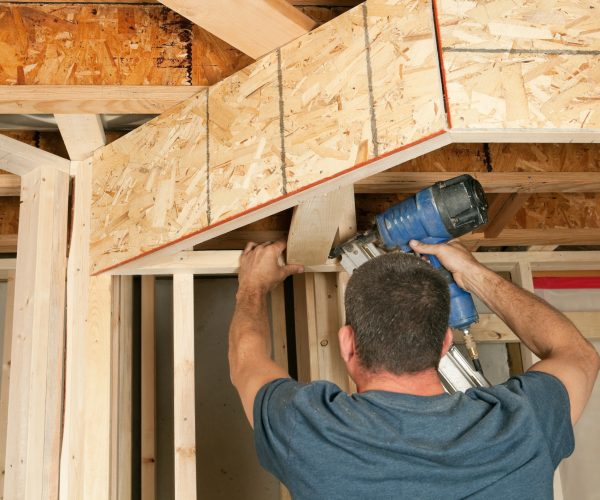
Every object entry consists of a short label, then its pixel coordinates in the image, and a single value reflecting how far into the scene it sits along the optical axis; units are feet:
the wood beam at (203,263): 5.84
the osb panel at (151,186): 4.99
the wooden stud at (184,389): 5.64
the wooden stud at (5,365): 9.84
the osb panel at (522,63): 3.67
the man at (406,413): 3.17
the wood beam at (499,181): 7.21
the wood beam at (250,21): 4.25
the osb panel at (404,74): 3.72
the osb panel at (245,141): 4.47
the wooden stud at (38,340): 5.09
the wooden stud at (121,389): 5.84
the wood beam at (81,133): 5.45
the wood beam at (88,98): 4.99
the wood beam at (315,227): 4.65
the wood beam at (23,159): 5.34
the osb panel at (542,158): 7.39
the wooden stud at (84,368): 5.34
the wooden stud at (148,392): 8.95
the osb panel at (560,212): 9.04
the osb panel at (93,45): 5.05
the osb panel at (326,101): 4.08
